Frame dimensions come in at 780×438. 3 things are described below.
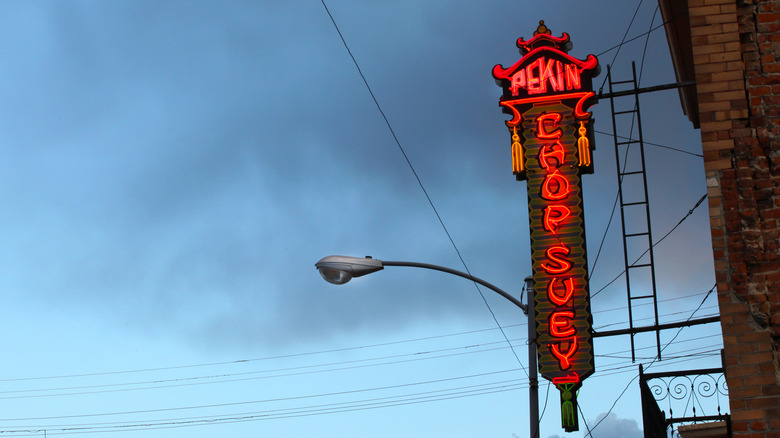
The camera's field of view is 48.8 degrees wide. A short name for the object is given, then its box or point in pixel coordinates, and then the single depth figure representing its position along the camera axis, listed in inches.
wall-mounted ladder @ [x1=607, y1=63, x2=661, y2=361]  466.4
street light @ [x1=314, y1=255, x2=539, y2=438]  509.6
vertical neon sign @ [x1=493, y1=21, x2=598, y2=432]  535.2
